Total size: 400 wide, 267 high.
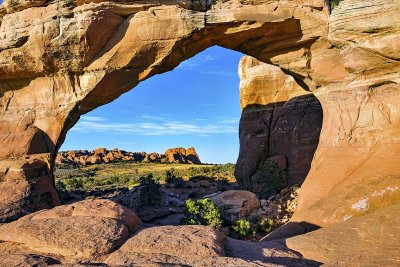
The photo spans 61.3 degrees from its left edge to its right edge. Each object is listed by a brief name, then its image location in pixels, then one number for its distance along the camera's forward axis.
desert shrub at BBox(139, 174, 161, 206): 21.44
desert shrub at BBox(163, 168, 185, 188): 30.98
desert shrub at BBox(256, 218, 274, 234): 14.35
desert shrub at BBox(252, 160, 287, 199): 24.06
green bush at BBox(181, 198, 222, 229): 14.96
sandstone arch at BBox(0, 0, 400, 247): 13.05
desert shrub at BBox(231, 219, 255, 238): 13.78
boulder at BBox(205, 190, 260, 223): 17.08
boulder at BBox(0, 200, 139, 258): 6.07
